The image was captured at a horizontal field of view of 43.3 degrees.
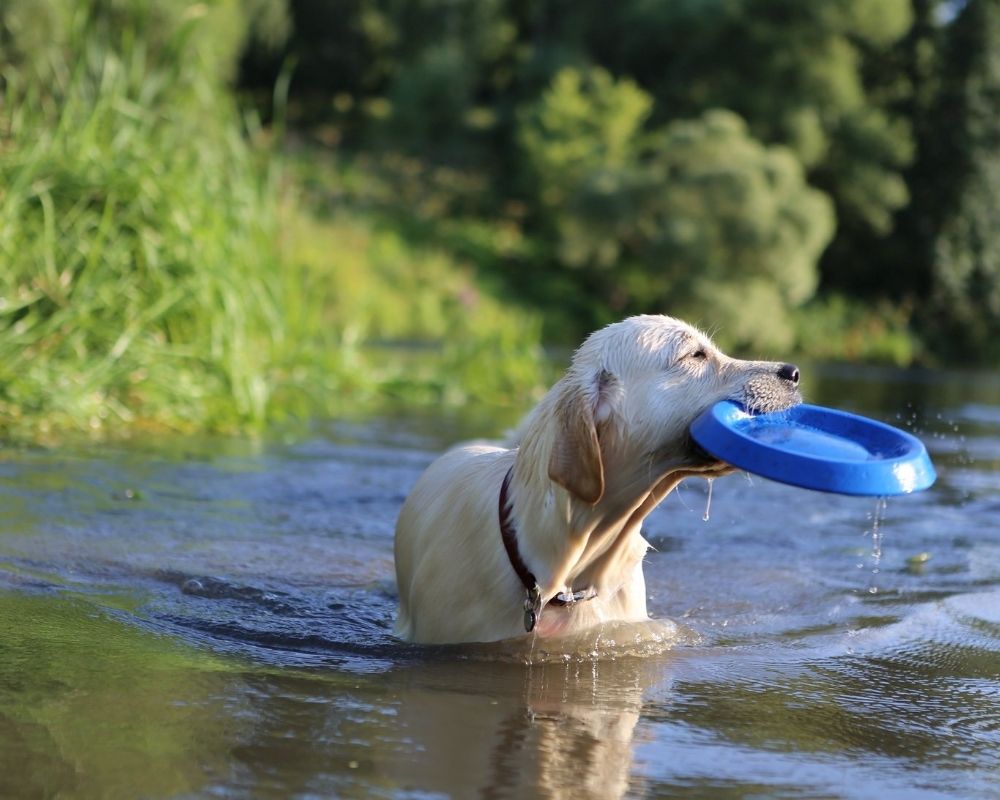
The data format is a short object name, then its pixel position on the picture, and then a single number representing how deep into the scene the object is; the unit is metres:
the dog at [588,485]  4.61
